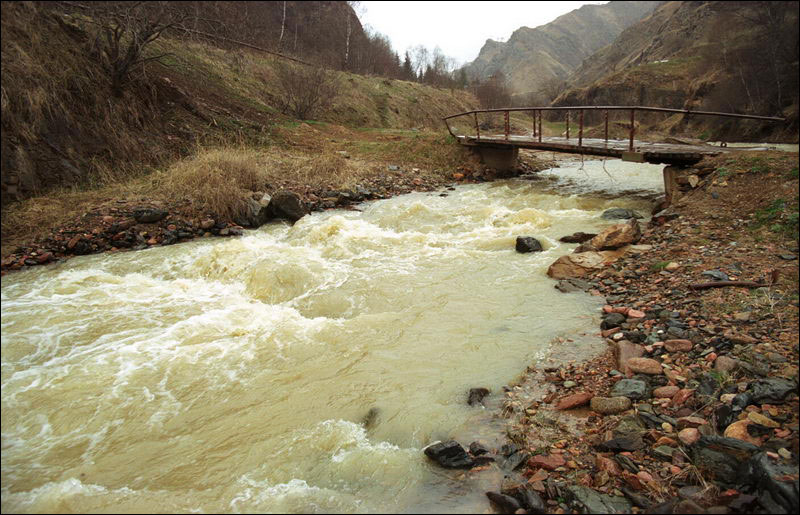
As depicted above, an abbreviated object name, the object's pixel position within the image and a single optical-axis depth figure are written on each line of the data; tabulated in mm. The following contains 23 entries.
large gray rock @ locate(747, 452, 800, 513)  1903
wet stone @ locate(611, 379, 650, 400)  3447
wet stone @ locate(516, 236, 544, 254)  8055
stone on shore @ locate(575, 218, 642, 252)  7309
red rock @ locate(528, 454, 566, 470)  2842
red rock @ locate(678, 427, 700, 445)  2775
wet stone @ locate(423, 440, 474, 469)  2918
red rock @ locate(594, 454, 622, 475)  2703
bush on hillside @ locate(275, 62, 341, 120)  22266
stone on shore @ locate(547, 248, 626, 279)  6645
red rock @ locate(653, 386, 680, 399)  3352
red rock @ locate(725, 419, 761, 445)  2600
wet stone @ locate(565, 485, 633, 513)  2393
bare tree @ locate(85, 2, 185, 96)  10516
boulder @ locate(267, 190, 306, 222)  10688
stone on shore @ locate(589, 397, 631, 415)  3353
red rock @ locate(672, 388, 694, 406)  3236
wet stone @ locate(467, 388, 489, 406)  3754
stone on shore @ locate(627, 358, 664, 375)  3730
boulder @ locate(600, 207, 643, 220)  9977
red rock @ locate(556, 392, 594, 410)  3539
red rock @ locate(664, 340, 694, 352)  3908
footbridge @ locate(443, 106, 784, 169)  9758
